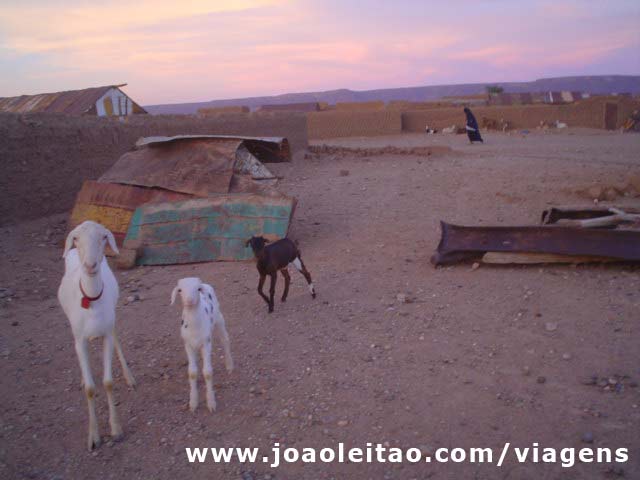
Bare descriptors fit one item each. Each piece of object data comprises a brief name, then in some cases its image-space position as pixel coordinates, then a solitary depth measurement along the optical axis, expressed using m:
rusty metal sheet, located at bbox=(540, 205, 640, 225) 7.95
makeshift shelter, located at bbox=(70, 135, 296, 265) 8.27
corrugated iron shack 16.48
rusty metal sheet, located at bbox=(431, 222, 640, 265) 6.42
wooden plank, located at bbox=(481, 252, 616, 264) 6.61
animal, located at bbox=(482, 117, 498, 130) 29.77
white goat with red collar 3.87
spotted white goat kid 4.25
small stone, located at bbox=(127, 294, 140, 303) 6.79
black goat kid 6.07
